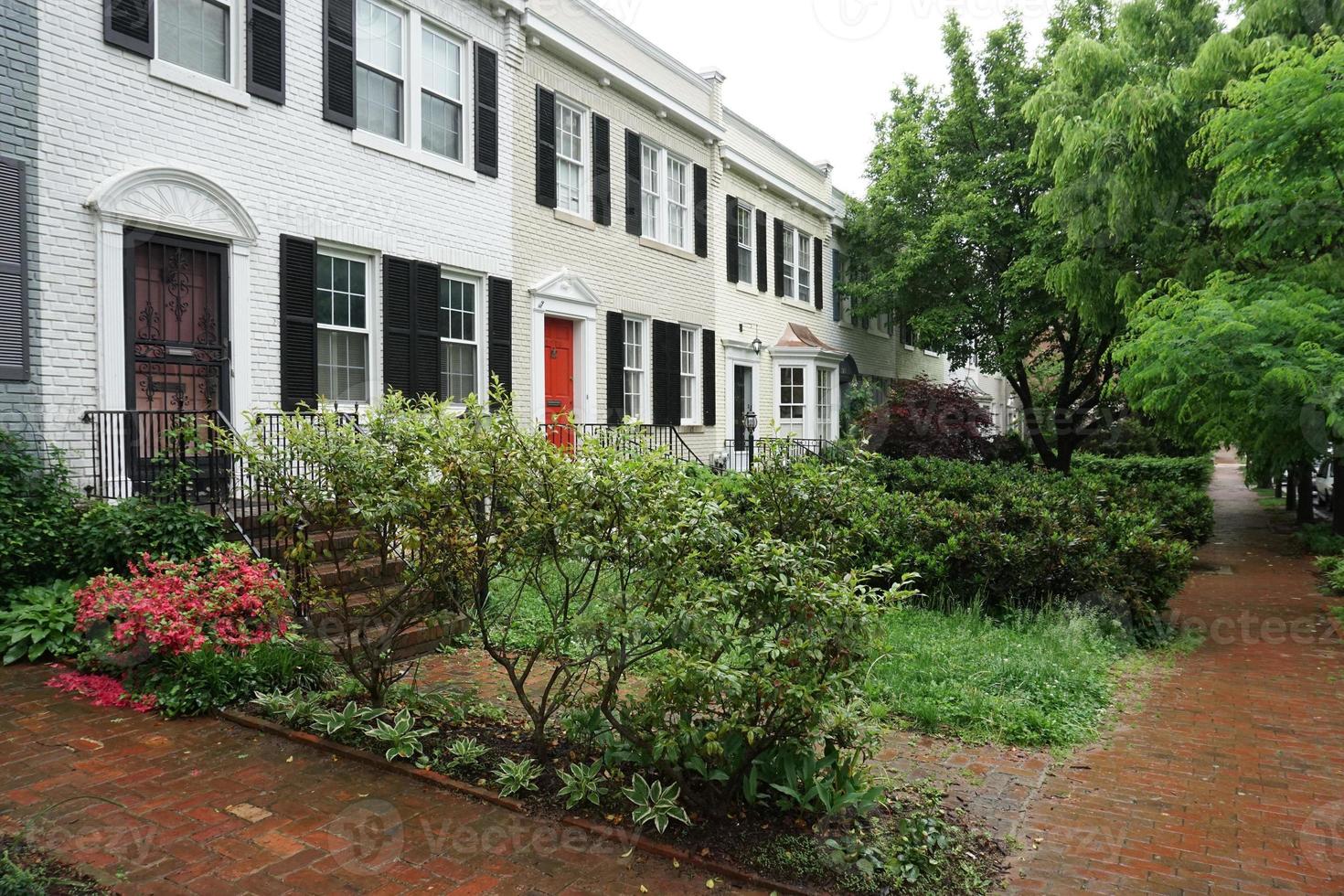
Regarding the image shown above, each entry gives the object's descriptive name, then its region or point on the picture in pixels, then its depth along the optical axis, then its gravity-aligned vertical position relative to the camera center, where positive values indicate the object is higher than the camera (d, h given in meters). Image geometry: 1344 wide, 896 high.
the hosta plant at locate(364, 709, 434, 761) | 4.88 -1.62
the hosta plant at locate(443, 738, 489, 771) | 4.79 -1.67
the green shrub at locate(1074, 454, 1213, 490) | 22.38 -0.78
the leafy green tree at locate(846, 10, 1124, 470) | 20.02 +4.89
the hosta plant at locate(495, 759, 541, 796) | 4.49 -1.69
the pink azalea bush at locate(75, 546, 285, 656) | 5.70 -1.07
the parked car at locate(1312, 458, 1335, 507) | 20.42 -1.12
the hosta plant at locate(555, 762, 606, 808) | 4.32 -1.67
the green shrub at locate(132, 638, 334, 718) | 5.61 -1.53
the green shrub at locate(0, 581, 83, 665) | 6.35 -1.32
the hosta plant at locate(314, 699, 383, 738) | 5.12 -1.59
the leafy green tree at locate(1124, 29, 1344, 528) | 8.66 +1.48
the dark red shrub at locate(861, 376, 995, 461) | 19.39 +0.30
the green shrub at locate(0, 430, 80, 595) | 6.77 -0.61
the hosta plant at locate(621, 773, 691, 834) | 4.05 -1.66
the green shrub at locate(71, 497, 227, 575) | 6.87 -0.72
